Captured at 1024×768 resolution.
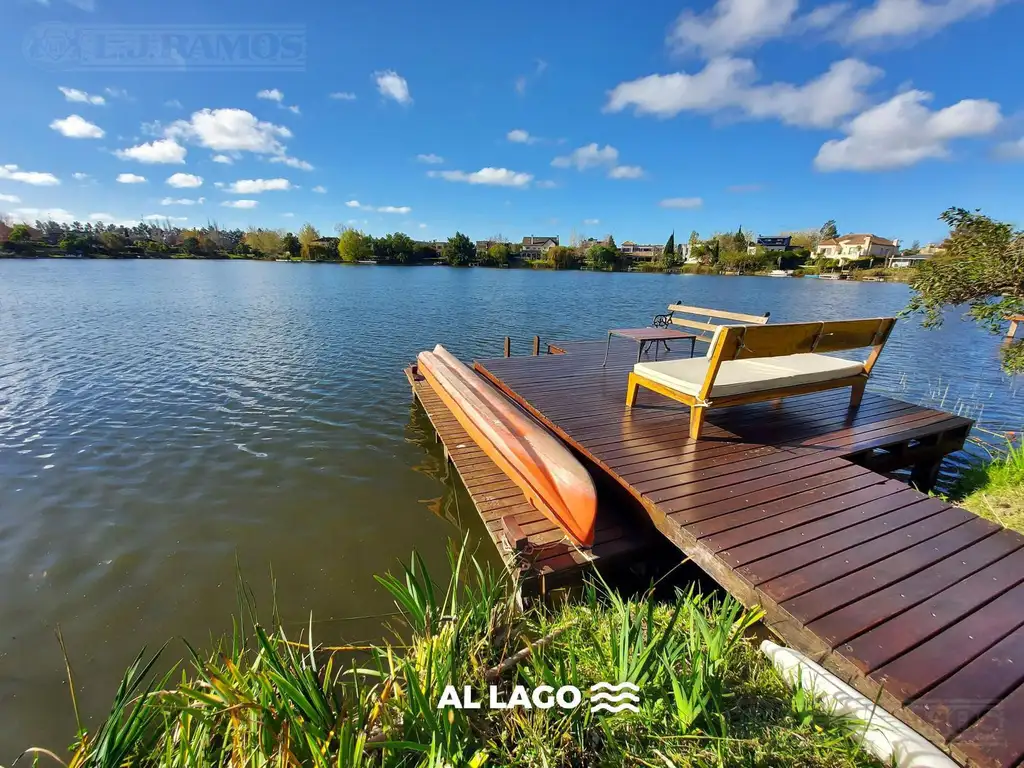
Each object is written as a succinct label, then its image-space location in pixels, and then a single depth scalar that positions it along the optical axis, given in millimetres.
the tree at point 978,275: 4129
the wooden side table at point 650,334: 6938
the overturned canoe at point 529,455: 3391
